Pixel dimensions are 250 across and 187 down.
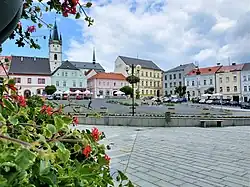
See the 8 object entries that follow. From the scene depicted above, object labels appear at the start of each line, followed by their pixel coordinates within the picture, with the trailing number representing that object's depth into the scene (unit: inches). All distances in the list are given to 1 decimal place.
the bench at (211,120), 332.2
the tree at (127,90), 1546.6
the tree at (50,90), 1313.5
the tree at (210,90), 1601.1
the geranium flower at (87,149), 31.0
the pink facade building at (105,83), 1808.4
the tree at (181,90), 1751.7
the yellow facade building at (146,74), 2071.1
